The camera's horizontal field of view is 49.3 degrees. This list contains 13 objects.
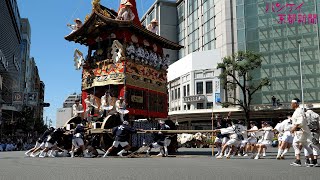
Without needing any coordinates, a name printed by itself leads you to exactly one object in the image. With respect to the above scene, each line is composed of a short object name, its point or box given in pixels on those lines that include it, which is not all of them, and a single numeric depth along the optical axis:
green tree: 41.12
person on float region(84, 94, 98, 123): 20.53
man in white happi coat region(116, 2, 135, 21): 21.38
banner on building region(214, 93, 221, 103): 55.72
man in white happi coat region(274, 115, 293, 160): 14.07
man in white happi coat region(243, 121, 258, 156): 18.41
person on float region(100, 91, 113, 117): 19.00
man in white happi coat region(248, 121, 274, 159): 16.64
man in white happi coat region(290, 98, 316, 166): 10.73
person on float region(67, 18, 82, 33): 22.66
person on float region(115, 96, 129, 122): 18.45
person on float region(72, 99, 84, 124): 19.92
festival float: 20.55
